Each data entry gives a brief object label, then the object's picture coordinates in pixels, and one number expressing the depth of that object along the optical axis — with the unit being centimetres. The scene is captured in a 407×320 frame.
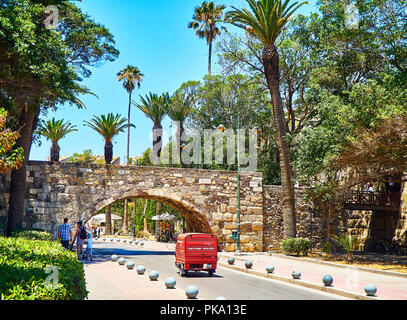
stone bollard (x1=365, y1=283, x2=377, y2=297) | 950
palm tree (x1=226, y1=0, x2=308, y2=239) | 2309
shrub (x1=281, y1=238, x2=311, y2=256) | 2247
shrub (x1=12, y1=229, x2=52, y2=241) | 1664
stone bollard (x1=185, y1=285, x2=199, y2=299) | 877
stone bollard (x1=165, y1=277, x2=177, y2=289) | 1027
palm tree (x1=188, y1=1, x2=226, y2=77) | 4525
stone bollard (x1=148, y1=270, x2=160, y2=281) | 1180
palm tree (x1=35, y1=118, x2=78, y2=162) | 4006
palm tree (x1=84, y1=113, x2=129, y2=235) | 3531
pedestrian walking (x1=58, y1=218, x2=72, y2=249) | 1597
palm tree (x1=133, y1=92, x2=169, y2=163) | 4309
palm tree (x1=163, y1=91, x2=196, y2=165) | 4016
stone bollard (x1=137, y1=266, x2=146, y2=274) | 1327
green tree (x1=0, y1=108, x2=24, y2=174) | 1122
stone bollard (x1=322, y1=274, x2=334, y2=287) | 1112
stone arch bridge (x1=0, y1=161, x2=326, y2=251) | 2138
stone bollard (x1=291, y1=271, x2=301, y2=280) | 1266
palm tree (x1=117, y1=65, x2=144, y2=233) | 5256
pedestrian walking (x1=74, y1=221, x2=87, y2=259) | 1719
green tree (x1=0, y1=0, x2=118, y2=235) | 1514
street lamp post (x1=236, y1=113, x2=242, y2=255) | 2301
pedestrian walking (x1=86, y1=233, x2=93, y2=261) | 1827
